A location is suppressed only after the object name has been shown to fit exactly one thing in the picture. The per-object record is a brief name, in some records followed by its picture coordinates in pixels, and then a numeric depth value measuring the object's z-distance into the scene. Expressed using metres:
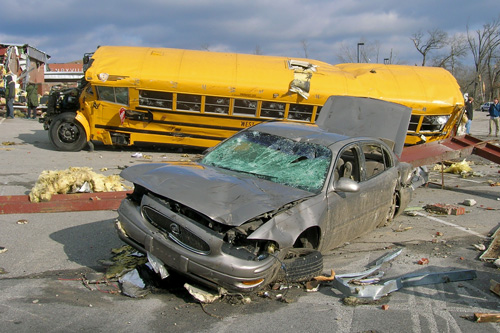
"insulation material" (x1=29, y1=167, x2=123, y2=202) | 6.87
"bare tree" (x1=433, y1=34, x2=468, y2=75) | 58.59
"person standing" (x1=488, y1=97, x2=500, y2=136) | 21.31
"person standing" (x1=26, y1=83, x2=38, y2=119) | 21.97
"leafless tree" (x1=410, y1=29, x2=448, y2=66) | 55.12
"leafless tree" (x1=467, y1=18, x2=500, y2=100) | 69.62
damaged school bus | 12.79
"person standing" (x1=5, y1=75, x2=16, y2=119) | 20.55
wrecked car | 4.01
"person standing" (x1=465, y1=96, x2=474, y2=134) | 20.73
